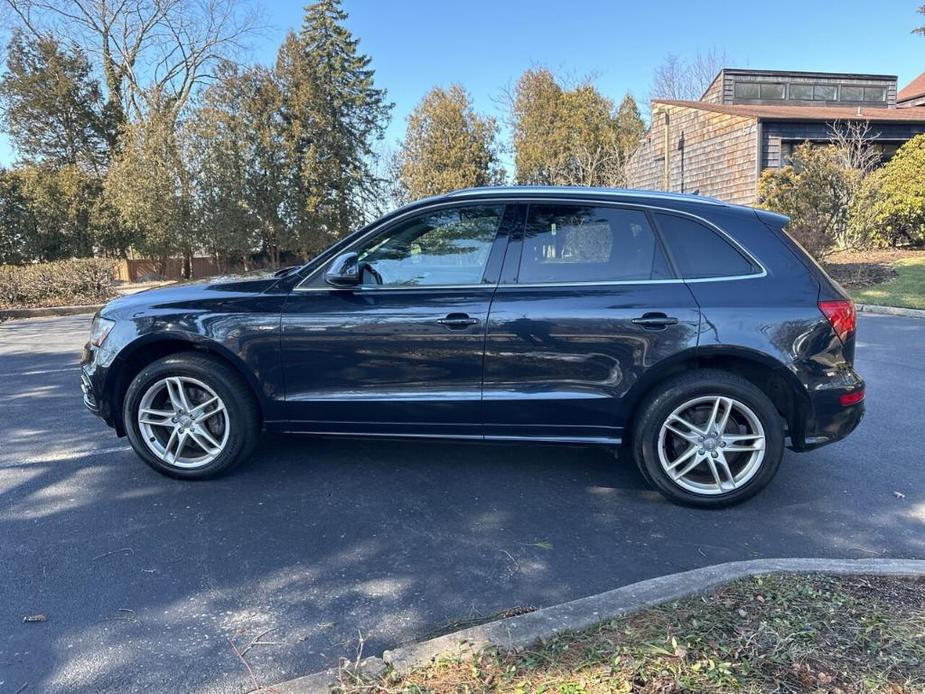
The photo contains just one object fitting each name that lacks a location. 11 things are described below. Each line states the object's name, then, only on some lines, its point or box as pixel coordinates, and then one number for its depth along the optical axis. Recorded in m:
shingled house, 19.95
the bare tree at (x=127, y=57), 25.11
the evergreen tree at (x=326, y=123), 22.42
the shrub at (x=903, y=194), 16.47
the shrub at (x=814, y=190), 15.64
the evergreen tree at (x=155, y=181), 19.59
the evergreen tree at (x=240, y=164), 19.91
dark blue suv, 3.47
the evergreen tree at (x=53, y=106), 23.05
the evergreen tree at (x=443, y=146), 28.42
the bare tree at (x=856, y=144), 17.78
